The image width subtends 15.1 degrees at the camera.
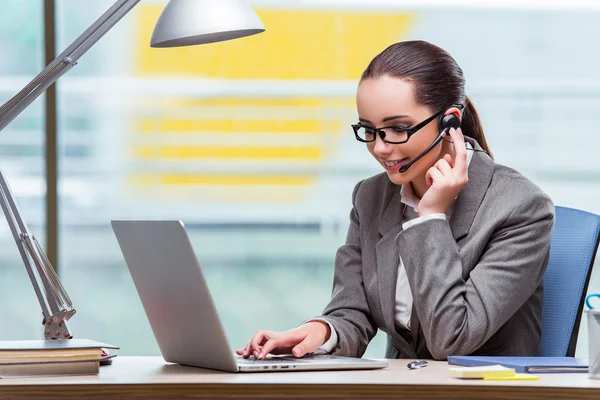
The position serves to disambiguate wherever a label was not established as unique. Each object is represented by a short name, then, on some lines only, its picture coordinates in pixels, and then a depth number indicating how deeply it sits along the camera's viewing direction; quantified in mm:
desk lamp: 3564
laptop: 3270
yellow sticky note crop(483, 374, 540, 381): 3185
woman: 3576
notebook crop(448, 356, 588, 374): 3266
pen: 3361
